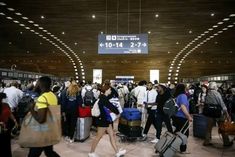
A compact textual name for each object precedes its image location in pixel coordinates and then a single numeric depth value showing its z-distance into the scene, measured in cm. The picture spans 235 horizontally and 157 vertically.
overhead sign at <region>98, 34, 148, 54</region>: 824
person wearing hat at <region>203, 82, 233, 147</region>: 443
